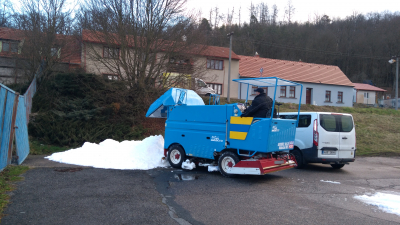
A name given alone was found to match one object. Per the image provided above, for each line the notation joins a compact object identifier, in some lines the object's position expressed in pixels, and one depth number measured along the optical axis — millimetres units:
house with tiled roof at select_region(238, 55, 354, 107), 36750
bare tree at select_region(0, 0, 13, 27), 19422
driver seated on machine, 7496
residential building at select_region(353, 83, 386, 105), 50481
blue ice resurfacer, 7457
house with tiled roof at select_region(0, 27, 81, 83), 18672
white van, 9508
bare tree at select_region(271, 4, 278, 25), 68588
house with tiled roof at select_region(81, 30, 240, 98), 16922
